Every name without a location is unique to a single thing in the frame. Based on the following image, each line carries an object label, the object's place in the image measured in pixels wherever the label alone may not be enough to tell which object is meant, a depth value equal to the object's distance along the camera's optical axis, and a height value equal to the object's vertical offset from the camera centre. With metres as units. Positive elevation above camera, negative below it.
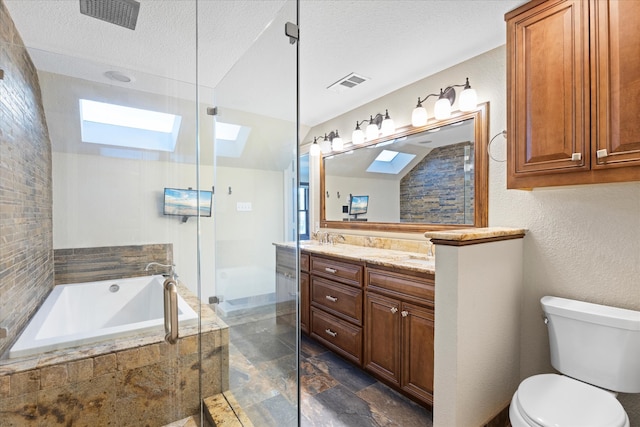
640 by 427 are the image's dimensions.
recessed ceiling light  2.40 +1.12
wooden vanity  1.79 -0.70
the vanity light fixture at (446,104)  2.06 +0.79
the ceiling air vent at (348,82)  2.47 +1.11
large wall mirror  2.13 +0.28
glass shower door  1.50 -0.06
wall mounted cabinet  1.22 +0.54
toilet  1.16 -0.75
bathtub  1.60 -0.68
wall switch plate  1.90 +0.04
